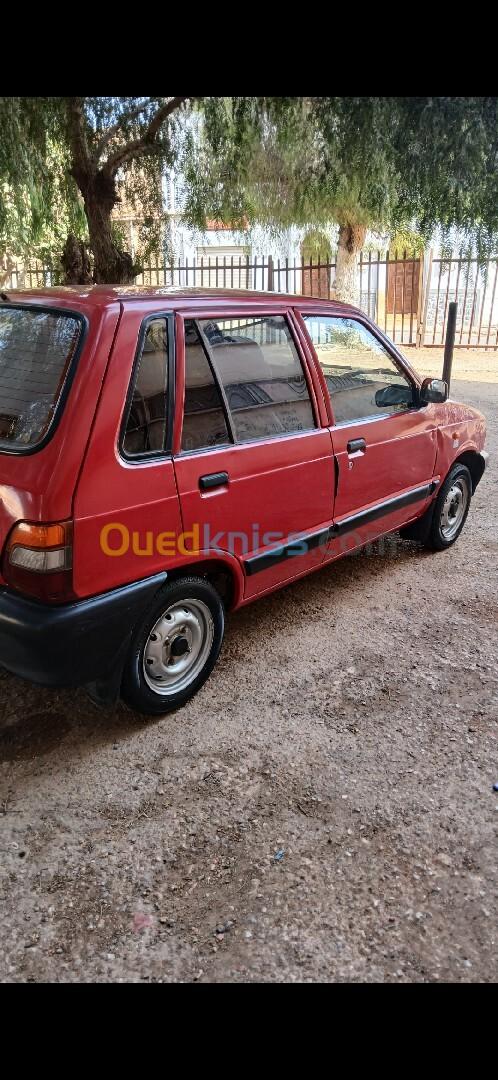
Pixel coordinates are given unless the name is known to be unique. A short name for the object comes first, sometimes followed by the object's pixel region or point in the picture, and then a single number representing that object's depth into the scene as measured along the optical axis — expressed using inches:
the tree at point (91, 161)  243.6
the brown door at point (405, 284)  601.3
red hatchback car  97.4
